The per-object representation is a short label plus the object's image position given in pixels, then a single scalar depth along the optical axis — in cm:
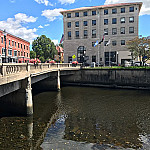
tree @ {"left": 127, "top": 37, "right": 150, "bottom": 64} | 3362
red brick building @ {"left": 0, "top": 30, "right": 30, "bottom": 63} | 3891
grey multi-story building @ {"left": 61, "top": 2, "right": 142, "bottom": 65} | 4750
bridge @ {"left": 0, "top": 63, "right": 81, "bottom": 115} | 1012
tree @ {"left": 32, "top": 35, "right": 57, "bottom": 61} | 6681
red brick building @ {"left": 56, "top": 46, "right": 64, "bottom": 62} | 9535
